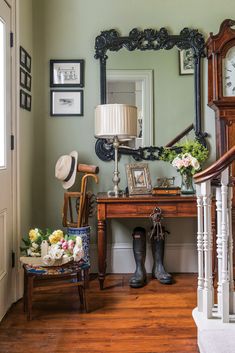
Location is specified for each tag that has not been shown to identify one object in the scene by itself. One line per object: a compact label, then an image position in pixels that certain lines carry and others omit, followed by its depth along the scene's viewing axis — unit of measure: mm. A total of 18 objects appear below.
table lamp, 3217
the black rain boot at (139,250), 3369
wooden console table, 3152
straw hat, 3391
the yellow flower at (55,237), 2686
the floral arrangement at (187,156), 3309
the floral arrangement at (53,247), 2590
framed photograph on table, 3348
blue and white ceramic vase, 3234
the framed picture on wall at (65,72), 3588
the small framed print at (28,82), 3305
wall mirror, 3566
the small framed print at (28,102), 3326
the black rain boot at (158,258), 3383
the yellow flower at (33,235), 2732
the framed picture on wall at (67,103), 3594
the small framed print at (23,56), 3119
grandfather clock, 3432
